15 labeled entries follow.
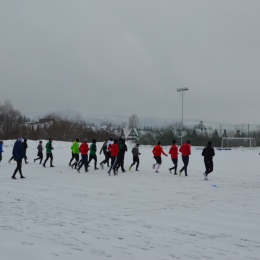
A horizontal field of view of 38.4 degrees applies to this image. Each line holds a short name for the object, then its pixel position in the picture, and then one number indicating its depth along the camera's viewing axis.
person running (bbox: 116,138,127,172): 19.65
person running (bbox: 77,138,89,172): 20.59
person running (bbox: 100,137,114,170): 22.12
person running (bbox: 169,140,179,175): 19.98
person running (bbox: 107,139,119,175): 19.20
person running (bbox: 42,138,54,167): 23.50
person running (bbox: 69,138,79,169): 22.69
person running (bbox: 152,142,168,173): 21.04
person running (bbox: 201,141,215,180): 17.27
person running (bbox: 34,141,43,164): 26.65
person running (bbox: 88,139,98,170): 21.63
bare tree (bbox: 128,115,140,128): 127.00
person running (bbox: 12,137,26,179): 16.02
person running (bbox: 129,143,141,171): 21.90
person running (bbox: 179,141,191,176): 18.98
